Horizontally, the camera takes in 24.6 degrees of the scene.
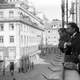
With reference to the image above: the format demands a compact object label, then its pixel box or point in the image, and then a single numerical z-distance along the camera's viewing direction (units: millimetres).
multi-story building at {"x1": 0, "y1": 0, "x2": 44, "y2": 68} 36969
